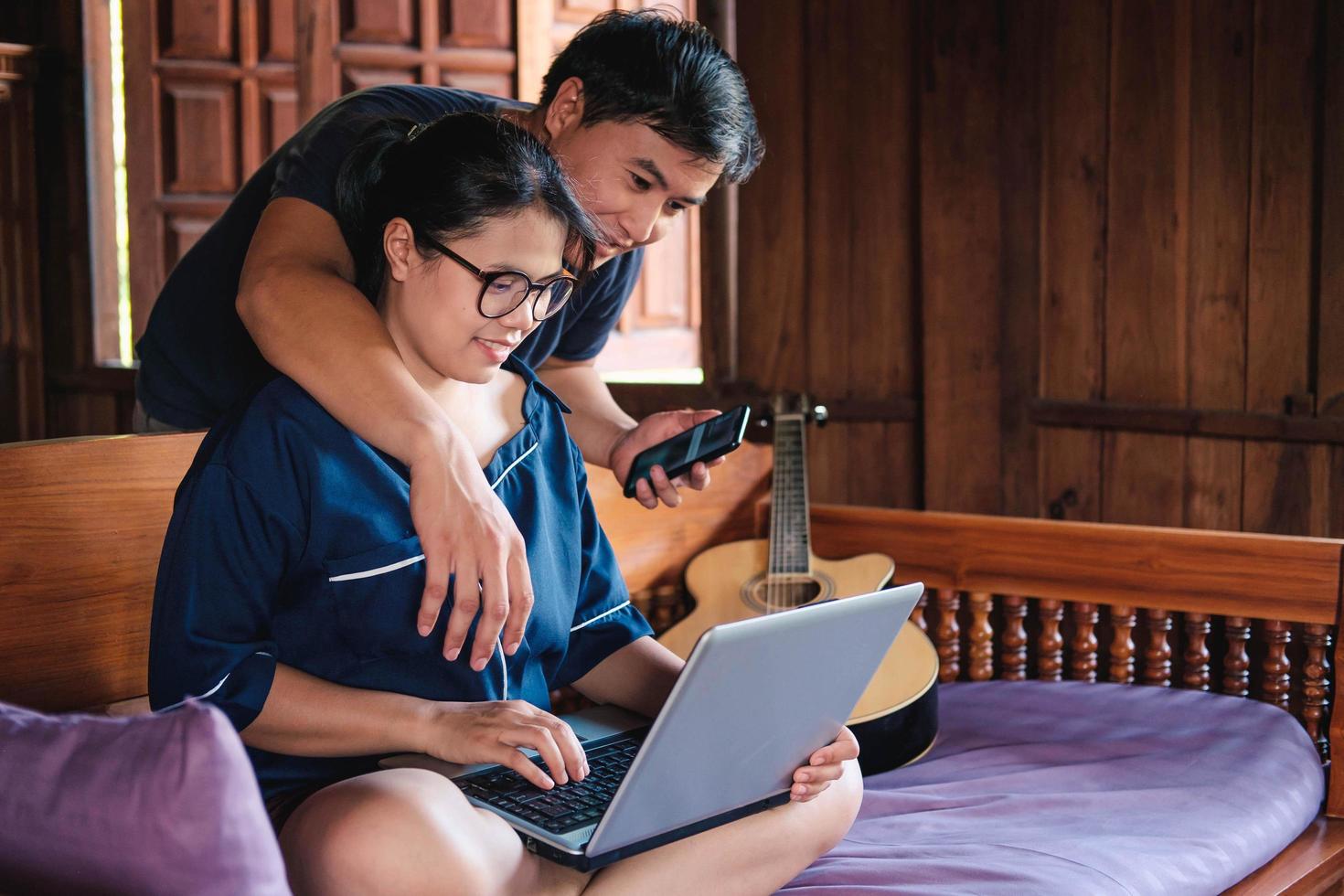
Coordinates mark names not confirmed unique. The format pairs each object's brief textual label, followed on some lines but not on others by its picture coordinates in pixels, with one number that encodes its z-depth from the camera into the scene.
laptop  1.17
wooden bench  1.58
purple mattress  1.67
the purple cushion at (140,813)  0.94
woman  1.22
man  1.31
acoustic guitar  2.17
